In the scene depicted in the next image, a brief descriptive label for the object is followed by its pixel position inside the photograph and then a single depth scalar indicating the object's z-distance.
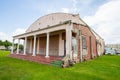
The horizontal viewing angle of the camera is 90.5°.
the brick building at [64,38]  5.87
